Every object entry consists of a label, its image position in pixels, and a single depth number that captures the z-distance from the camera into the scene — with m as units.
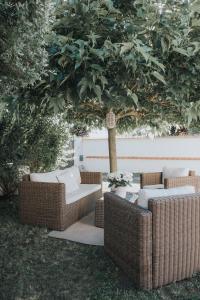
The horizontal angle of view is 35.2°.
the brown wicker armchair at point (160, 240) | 2.81
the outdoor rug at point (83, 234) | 4.21
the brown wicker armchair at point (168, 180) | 5.86
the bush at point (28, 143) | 5.96
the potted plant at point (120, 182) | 5.00
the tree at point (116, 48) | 3.21
